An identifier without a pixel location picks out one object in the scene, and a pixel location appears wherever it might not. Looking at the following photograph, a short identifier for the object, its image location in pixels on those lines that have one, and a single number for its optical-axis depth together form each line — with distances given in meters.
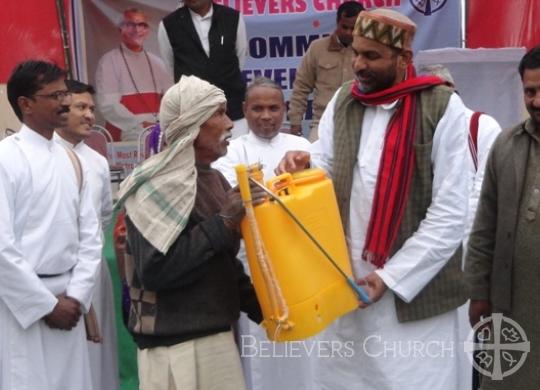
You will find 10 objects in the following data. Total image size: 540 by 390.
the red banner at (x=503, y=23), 7.61
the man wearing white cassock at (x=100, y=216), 5.33
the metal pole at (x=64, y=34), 7.96
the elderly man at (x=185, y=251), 3.07
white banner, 7.86
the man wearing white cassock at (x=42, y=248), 4.03
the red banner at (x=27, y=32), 7.88
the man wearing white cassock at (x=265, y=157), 5.11
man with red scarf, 3.32
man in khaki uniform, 7.16
